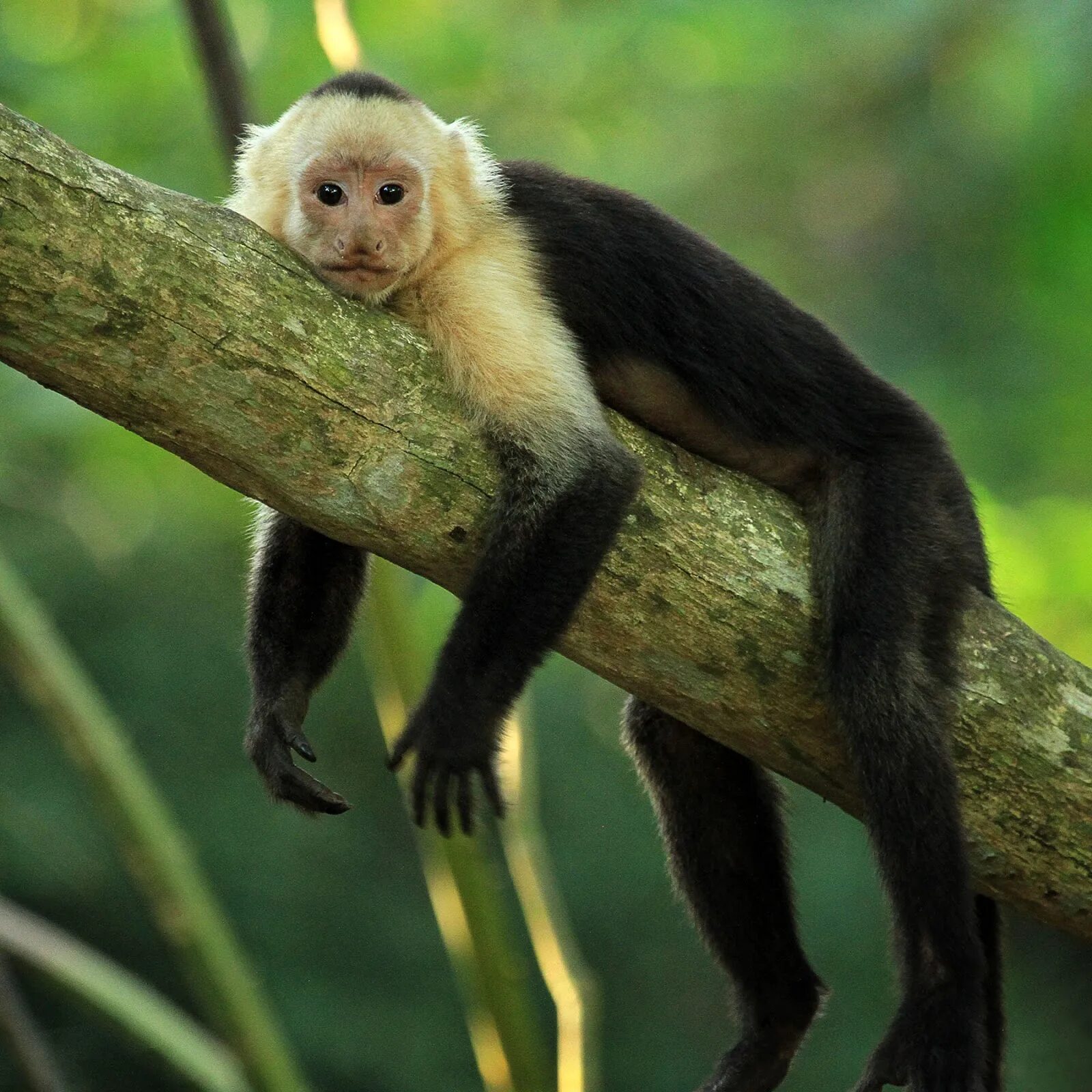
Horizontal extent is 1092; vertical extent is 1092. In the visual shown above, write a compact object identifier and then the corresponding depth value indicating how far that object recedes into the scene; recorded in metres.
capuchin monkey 6.19
